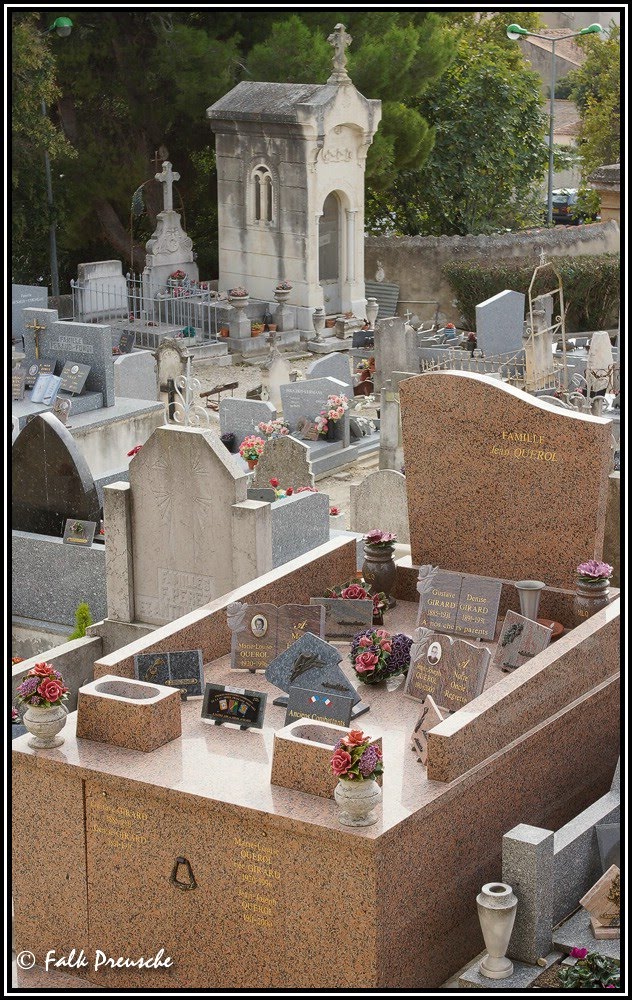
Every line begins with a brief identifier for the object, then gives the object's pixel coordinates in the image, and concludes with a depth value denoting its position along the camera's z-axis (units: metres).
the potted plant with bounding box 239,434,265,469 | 14.98
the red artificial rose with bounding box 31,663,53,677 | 7.62
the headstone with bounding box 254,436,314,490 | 14.09
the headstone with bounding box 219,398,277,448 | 16.47
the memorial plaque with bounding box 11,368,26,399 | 16.89
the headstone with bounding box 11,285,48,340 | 20.84
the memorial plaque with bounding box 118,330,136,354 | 22.30
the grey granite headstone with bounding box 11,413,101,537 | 12.62
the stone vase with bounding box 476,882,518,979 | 7.07
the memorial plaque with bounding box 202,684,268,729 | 8.34
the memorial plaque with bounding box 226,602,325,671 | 9.23
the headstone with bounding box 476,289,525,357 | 21.47
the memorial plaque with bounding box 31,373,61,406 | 16.52
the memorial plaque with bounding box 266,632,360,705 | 8.59
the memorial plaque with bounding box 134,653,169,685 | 8.57
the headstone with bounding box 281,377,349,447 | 17.41
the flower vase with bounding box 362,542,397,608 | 10.16
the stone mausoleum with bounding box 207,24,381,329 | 25.44
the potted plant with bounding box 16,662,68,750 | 7.65
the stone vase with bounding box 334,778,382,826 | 6.83
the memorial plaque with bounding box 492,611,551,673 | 9.09
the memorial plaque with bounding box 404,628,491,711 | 8.37
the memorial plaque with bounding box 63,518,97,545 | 12.06
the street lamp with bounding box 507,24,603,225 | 24.94
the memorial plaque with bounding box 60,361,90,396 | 16.61
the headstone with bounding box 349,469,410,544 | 13.13
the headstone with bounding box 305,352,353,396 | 18.89
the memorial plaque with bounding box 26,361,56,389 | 17.00
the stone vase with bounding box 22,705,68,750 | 7.76
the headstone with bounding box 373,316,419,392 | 19.97
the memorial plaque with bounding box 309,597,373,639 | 9.76
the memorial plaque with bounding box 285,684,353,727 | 8.11
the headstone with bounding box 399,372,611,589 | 9.60
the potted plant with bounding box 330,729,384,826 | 6.81
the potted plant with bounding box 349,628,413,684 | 8.88
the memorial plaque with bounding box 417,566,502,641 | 9.64
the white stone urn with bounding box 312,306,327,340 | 25.94
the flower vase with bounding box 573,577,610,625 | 9.37
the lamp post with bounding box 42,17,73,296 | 26.81
